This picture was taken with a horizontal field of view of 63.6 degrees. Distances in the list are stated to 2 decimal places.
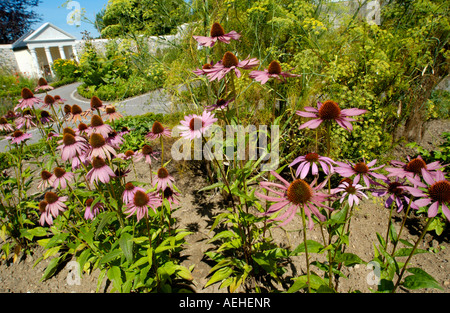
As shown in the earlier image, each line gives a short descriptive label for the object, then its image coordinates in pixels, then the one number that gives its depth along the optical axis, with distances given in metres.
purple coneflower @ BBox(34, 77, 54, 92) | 0.96
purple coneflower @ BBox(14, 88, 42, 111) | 0.91
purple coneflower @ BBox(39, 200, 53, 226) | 0.80
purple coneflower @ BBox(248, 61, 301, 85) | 0.68
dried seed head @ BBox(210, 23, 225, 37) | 0.70
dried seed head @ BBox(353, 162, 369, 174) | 0.59
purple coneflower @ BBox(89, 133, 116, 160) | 0.67
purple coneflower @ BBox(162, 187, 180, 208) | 0.80
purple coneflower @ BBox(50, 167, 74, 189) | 0.78
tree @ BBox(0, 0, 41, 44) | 16.04
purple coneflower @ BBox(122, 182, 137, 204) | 0.71
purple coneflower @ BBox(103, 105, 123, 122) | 0.85
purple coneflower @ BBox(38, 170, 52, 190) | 0.85
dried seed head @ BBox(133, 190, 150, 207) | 0.67
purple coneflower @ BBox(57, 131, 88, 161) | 0.69
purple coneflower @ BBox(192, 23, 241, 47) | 0.70
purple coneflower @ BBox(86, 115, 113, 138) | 0.70
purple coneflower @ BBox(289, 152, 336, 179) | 0.57
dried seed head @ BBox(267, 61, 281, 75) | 0.69
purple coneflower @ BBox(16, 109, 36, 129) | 0.96
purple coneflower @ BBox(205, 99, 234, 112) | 0.71
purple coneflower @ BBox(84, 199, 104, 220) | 0.79
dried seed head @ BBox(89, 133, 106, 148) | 0.67
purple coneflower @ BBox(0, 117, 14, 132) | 1.06
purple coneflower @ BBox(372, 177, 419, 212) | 0.59
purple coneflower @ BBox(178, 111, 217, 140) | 0.64
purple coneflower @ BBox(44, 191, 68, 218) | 0.81
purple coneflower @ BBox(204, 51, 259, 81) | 0.67
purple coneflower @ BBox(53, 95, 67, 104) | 0.97
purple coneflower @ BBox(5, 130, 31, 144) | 0.92
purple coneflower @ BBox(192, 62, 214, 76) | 0.70
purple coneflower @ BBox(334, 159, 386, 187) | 0.58
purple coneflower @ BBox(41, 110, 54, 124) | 1.04
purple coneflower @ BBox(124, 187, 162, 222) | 0.67
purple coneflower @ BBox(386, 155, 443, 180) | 0.55
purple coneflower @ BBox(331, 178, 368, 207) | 0.61
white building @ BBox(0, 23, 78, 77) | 12.27
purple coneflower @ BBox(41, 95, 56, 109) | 0.93
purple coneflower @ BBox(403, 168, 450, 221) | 0.48
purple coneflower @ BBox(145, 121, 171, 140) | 0.78
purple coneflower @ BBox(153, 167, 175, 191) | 0.74
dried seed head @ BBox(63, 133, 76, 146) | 0.69
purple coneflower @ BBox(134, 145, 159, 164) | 0.80
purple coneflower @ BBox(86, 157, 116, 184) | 0.67
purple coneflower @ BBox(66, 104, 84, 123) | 0.86
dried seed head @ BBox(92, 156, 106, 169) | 0.68
